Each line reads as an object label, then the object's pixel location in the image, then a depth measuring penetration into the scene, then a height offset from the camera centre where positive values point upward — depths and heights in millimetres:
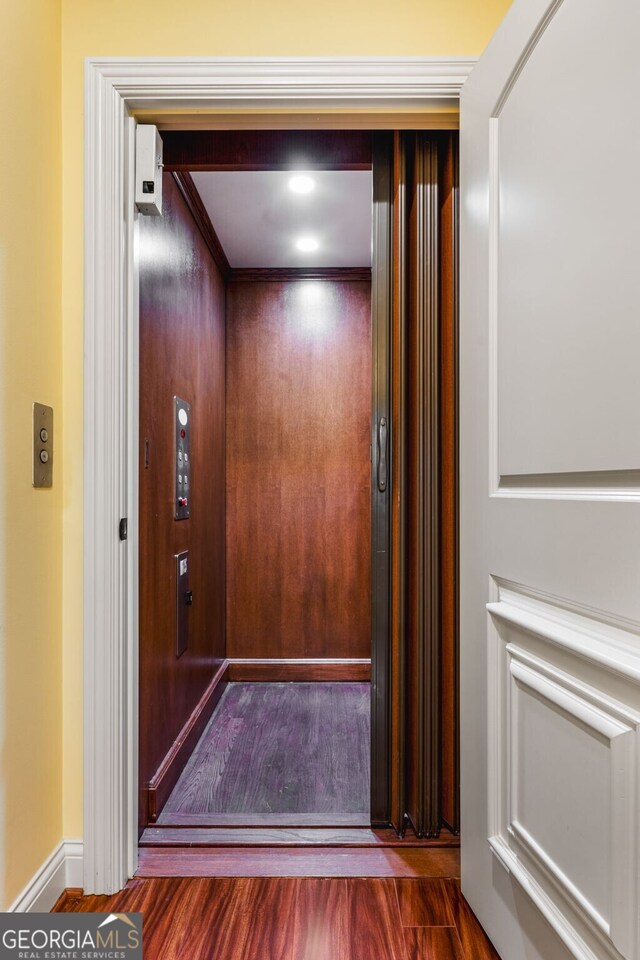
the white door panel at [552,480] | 827 -1
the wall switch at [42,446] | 1271 +82
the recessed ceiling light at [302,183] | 2357 +1261
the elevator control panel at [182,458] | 2152 +92
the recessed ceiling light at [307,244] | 2969 +1257
